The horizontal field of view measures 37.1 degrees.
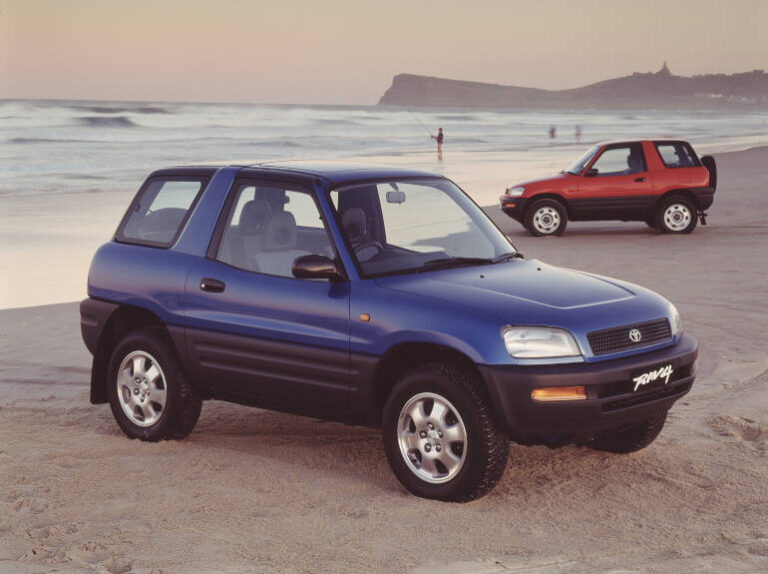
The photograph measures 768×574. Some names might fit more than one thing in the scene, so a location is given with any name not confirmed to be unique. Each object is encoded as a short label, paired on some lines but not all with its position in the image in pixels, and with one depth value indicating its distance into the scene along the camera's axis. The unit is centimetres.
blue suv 567
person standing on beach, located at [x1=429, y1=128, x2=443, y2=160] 4556
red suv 1933
